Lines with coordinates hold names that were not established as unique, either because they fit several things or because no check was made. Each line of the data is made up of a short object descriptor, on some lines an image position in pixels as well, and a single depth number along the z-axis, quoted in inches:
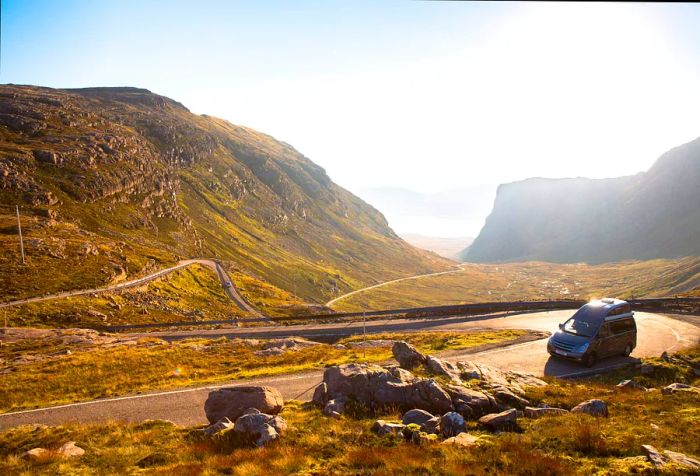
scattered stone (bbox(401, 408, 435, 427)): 500.4
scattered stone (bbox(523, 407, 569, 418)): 544.7
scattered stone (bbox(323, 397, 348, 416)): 579.5
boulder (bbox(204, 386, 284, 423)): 579.2
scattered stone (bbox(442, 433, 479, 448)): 427.8
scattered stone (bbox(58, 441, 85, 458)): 497.1
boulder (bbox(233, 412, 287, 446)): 481.7
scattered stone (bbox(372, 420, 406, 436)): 476.4
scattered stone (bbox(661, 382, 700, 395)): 636.7
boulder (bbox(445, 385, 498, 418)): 553.0
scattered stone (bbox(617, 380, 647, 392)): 708.7
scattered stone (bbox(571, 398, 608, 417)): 539.5
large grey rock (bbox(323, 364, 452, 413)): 571.2
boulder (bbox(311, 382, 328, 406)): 642.8
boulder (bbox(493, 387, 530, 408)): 591.7
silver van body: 890.7
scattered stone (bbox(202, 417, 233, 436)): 520.5
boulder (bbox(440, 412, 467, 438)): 475.8
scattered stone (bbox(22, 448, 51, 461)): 487.6
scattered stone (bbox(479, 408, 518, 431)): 503.6
